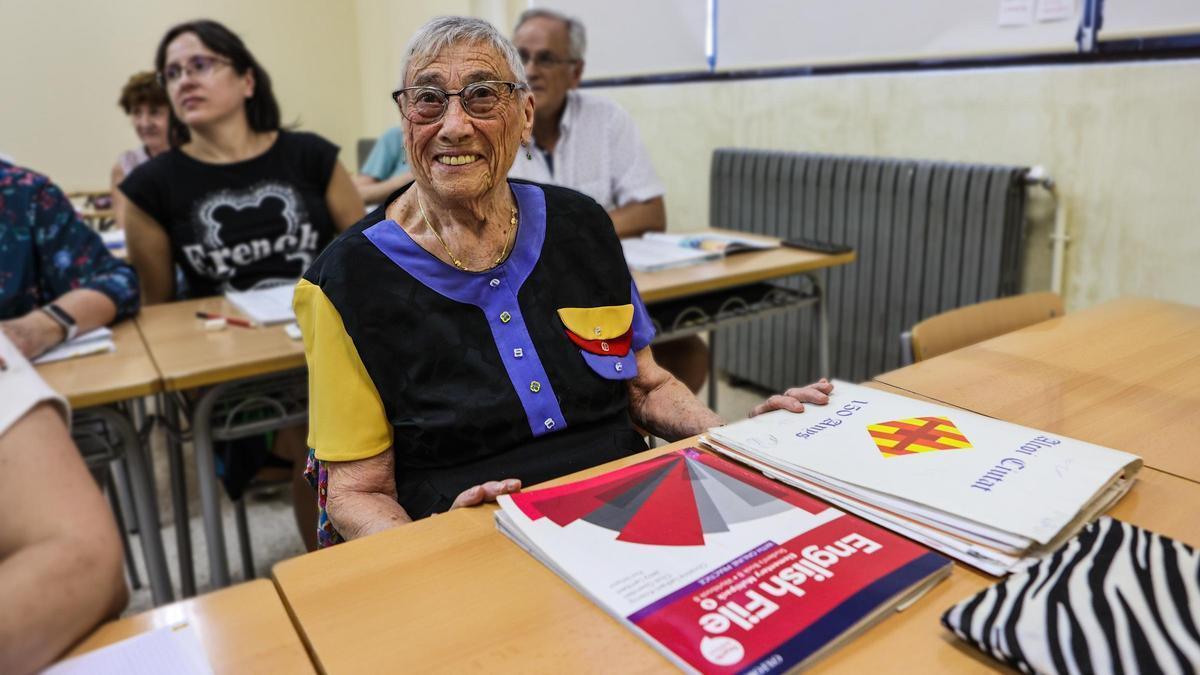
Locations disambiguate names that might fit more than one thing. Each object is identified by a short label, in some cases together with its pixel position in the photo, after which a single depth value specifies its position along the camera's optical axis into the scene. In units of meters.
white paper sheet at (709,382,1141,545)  0.82
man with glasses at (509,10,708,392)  2.71
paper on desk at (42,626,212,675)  0.66
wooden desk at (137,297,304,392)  1.54
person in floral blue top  1.71
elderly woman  1.13
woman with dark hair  2.17
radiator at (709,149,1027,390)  2.58
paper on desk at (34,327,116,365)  1.62
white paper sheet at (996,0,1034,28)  2.37
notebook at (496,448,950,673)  0.66
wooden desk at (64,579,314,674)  0.68
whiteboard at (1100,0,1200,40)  2.06
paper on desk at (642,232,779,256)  2.42
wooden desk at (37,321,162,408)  1.44
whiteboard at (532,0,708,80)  3.49
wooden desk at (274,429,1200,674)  0.66
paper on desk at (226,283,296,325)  1.83
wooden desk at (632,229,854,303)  2.10
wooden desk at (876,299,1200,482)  1.09
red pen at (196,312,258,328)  1.82
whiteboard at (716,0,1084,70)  2.43
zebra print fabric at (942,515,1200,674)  0.61
